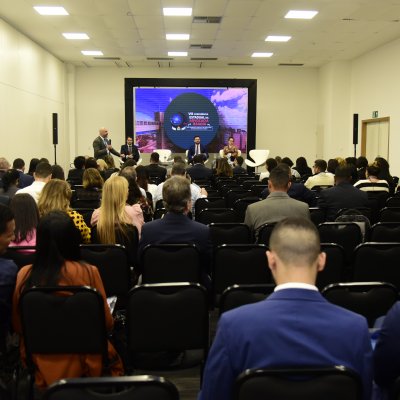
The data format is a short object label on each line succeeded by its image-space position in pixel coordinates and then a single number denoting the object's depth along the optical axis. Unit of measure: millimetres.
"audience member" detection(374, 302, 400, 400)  1863
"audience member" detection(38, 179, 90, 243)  4430
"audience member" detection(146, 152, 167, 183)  10852
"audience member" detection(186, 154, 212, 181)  10414
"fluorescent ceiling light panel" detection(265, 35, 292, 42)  13627
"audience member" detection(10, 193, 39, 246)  3648
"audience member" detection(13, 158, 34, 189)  7891
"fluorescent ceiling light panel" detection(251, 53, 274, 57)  16422
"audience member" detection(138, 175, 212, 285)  3889
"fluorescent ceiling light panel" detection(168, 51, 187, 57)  16078
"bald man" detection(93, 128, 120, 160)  13719
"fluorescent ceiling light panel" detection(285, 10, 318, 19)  10953
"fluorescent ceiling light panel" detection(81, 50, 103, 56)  15875
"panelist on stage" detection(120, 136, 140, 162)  15582
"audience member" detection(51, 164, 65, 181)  6953
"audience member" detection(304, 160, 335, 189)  8695
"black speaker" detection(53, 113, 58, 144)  15392
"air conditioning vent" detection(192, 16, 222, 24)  11625
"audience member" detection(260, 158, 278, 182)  9734
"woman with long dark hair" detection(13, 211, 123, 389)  2631
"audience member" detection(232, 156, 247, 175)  12516
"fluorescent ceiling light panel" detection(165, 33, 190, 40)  13336
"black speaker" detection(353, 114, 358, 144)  15633
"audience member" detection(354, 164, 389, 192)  7551
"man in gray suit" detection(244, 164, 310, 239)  4754
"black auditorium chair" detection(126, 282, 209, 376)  2662
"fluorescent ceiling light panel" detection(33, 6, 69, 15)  10758
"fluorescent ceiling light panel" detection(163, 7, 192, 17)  10844
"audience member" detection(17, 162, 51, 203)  6061
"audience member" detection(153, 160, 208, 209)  6785
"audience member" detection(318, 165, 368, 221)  6012
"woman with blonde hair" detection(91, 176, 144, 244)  4152
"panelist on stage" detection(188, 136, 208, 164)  16938
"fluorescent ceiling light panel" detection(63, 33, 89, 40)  13312
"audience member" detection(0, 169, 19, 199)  6348
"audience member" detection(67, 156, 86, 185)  9355
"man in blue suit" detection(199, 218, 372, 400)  1587
